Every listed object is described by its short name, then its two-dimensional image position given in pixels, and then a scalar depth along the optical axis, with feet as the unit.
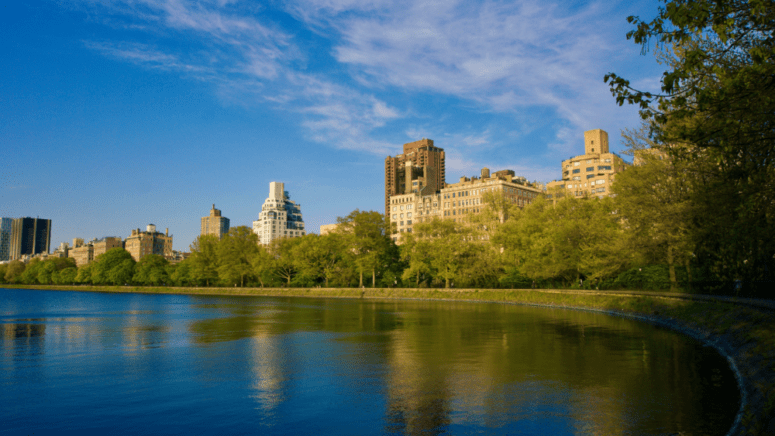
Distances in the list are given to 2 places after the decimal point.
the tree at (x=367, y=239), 408.26
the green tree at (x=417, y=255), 359.25
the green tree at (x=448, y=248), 341.41
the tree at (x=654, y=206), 170.81
